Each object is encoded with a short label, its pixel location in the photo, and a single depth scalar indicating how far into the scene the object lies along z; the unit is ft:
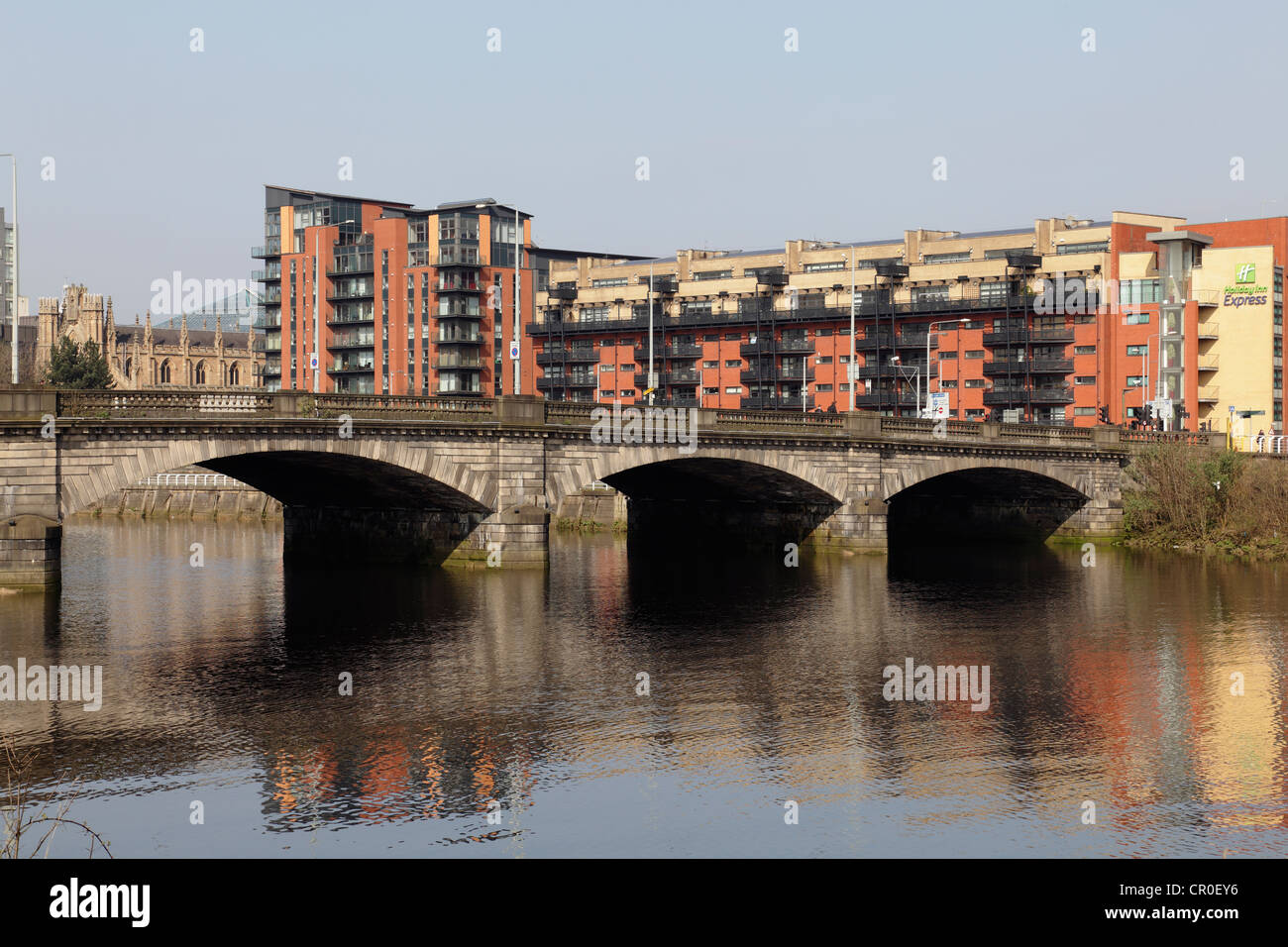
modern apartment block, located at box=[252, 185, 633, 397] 487.61
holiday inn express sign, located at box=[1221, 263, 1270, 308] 357.41
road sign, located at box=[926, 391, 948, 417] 270.67
